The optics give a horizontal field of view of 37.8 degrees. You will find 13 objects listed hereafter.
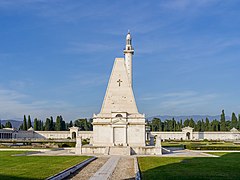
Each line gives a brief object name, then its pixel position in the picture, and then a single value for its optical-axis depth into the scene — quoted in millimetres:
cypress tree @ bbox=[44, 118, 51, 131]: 113250
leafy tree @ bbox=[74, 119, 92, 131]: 143650
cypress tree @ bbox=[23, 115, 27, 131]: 108562
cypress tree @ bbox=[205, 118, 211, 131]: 113750
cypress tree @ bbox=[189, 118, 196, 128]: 116731
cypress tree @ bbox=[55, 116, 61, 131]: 115625
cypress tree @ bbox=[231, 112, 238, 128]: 115750
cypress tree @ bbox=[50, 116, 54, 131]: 113612
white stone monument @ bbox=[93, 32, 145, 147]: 45375
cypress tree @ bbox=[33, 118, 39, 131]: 114750
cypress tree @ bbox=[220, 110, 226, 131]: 113188
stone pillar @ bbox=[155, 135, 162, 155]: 40000
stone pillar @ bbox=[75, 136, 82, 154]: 41041
